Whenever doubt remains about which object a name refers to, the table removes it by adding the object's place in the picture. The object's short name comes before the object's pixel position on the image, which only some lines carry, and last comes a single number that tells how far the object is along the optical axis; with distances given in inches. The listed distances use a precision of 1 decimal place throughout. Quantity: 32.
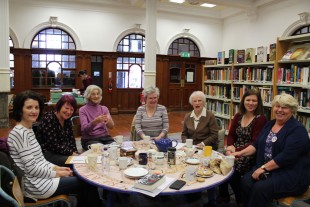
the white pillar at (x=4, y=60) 255.1
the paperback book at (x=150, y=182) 70.0
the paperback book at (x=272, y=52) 175.8
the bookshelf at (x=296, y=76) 158.7
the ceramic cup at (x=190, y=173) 78.3
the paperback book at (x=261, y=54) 189.2
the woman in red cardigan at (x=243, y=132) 108.2
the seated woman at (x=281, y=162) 86.5
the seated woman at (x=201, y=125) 127.0
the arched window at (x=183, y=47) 410.6
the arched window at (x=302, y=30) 305.9
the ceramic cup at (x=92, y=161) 84.8
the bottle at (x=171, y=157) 89.1
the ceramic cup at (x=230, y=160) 86.3
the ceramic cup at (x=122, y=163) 84.7
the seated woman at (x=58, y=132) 103.4
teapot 100.0
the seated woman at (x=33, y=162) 78.5
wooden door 411.8
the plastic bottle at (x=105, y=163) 84.1
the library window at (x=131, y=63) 380.5
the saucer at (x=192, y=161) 90.5
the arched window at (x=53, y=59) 344.8
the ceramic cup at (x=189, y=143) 108.5
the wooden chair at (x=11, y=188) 66.8
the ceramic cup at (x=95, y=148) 98.7
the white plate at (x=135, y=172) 78.6
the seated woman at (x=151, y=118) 136.6
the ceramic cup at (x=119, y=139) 111.3
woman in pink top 134.2
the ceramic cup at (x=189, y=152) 98.0
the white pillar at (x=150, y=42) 292.8
